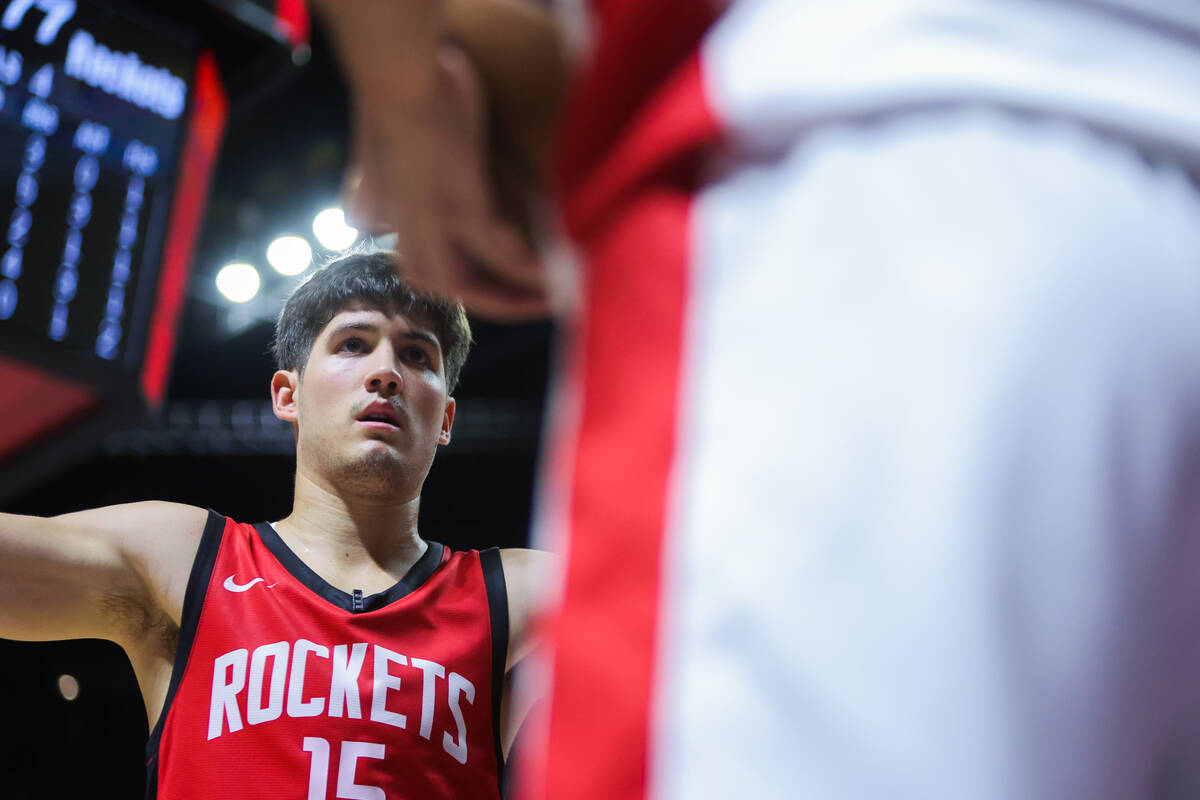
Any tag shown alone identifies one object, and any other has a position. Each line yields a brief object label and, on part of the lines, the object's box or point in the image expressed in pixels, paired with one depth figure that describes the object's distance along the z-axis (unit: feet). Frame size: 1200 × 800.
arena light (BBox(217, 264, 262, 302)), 16.19
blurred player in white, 1.36
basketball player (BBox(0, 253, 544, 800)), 5.32
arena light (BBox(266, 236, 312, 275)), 15.60
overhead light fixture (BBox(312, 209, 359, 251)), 14.55
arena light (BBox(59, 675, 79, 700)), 21.07
